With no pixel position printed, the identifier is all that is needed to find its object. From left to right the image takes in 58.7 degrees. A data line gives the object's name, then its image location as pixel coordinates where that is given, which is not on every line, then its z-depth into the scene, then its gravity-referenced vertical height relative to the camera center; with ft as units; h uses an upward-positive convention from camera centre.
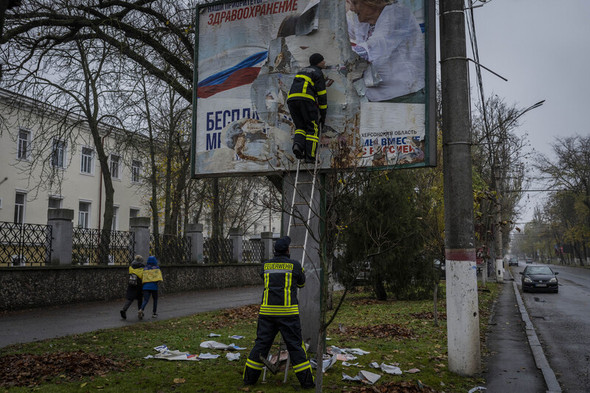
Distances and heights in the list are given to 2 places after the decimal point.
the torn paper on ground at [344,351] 26.92 -5.42
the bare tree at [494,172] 74.08 +15.87
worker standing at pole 20.48 -2.89
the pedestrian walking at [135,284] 46.65 -3.36
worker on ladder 26.20 +7.01
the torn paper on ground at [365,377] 21.62 -5.43
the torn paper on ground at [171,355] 26.37 -5.57
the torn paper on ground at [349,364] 24.58 -5.48
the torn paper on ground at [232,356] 26.37 -5.53
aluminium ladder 26.26 +1.85
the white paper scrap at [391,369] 23.28 -5.47
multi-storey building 102.47 +12.92
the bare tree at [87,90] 48.06 +17.88
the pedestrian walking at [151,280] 46.75 -3.04
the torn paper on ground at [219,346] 29.25 -5.57
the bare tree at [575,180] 183.52 +24.11
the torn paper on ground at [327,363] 23.29 -5.22
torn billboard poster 27.45 +9.42
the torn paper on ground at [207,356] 26.63 -5.57
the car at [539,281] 86.48 -5.43
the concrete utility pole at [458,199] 24.04 +2.32
